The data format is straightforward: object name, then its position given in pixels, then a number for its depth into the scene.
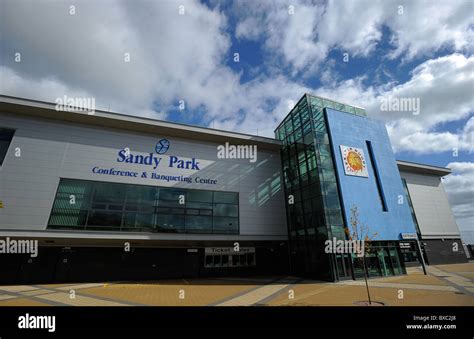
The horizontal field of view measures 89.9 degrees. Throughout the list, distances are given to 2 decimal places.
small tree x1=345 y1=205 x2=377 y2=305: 17.69
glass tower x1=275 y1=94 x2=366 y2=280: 17.78
